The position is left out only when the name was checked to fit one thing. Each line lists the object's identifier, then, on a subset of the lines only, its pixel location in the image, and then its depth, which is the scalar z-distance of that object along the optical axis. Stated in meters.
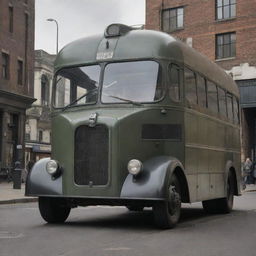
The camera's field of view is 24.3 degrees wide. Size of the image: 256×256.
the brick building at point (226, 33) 38.34
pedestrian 34.41
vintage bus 9.98
